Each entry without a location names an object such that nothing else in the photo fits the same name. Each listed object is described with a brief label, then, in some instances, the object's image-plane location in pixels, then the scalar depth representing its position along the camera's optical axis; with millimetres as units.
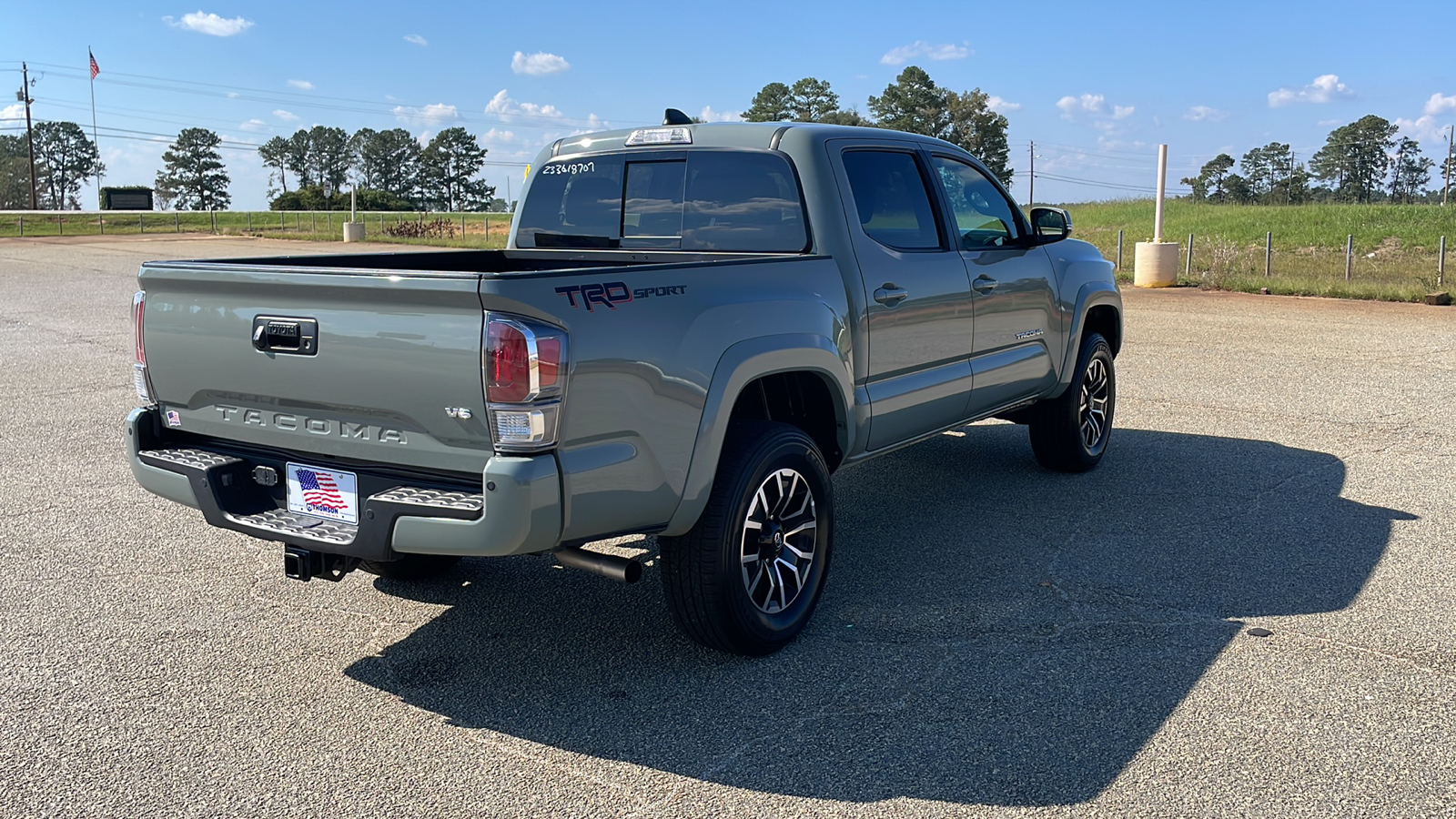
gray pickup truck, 3443
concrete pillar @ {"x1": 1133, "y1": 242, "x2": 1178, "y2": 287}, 21016
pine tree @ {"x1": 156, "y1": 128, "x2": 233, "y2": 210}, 117812
